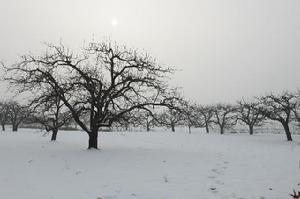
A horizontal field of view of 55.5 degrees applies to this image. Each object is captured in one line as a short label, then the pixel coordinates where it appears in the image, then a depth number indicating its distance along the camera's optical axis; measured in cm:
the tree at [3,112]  6690
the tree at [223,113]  6669
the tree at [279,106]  3681
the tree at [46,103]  1812
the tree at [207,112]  6906
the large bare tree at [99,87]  1853
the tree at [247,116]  6124
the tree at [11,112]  5963
